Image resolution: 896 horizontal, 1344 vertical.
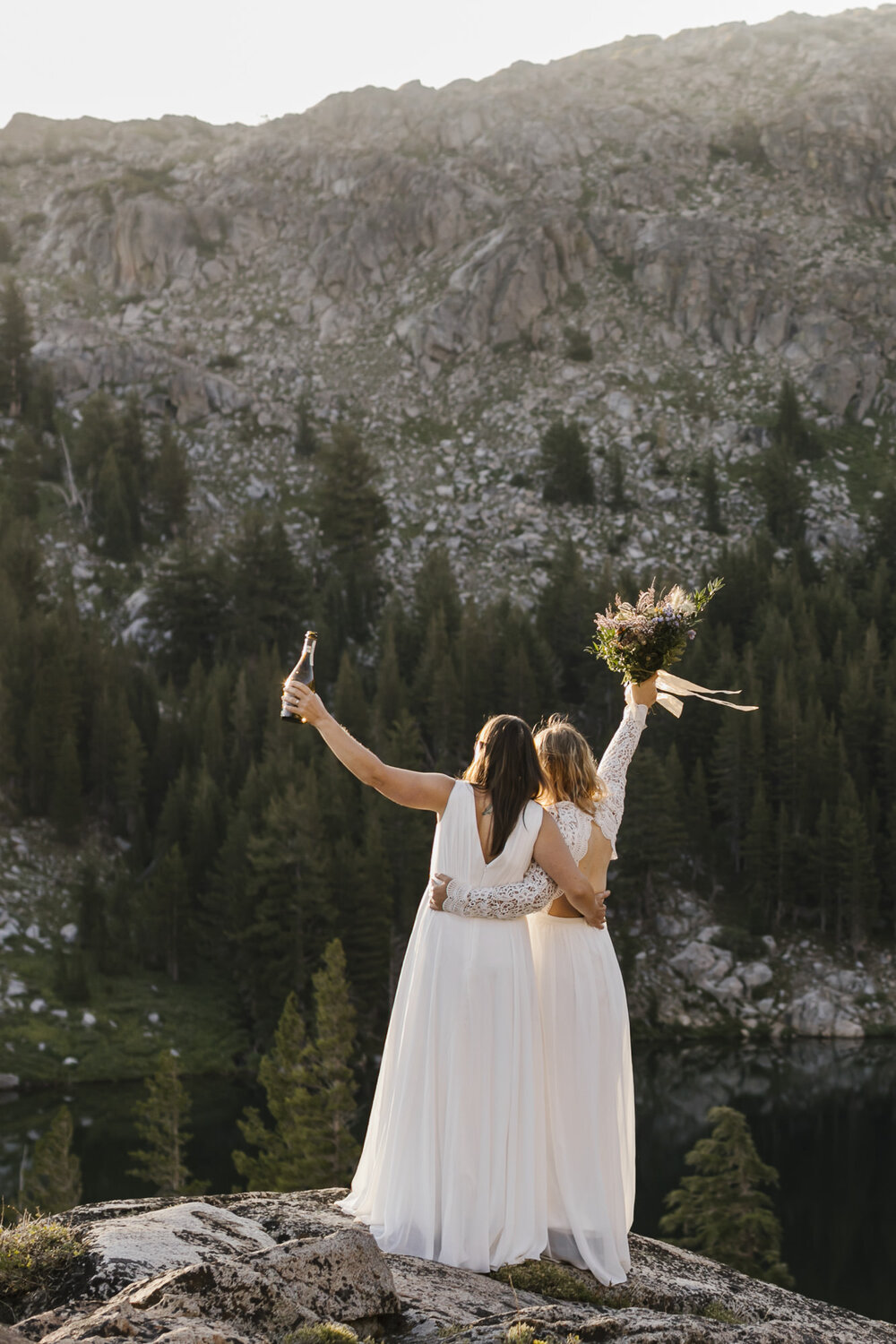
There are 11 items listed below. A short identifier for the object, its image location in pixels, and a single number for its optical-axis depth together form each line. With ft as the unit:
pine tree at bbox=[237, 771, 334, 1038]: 169.78
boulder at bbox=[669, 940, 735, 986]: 191.93
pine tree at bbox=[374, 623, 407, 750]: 223.10
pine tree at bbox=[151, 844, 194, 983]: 180.96
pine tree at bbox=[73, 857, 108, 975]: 172.14
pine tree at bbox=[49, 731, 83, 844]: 200.95
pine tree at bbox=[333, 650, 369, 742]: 221.05
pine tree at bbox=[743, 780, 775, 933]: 211.00
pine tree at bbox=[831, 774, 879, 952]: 205.57
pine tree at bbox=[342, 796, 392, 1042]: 168.30
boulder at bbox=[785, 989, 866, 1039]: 182.50
